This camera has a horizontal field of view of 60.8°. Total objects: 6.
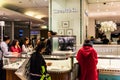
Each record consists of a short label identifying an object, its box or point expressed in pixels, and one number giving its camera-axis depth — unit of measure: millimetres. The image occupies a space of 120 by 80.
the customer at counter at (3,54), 2312
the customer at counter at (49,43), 3095
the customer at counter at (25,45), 3796
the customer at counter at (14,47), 3241
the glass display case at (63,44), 3565
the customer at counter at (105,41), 4295
